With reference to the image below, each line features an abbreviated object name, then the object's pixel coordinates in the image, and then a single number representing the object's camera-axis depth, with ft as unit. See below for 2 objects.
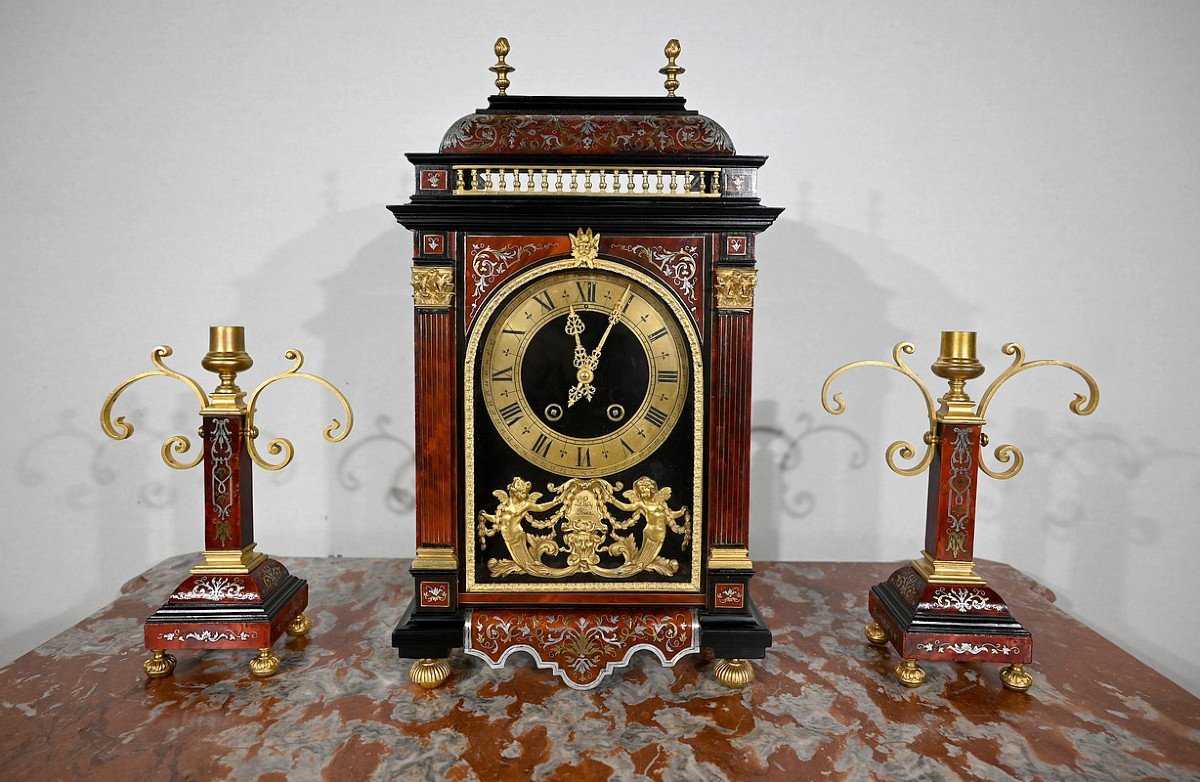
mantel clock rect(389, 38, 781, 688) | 2.24
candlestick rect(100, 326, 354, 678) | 2.31
